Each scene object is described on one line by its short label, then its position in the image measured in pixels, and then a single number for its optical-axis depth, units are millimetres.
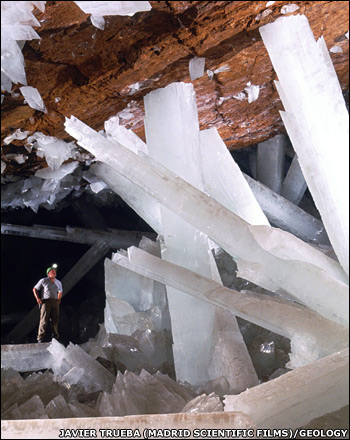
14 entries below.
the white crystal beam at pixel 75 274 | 18595
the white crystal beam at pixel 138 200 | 9617
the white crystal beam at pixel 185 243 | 6672
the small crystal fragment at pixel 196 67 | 6486
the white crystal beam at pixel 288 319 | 4946
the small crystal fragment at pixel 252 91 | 7819
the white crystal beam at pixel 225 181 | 7357
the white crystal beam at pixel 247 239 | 4844
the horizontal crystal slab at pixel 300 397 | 4376
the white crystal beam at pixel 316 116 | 4975
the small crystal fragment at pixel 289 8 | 5538
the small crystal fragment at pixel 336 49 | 6883
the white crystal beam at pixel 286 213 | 11630
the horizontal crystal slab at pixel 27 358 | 7359
